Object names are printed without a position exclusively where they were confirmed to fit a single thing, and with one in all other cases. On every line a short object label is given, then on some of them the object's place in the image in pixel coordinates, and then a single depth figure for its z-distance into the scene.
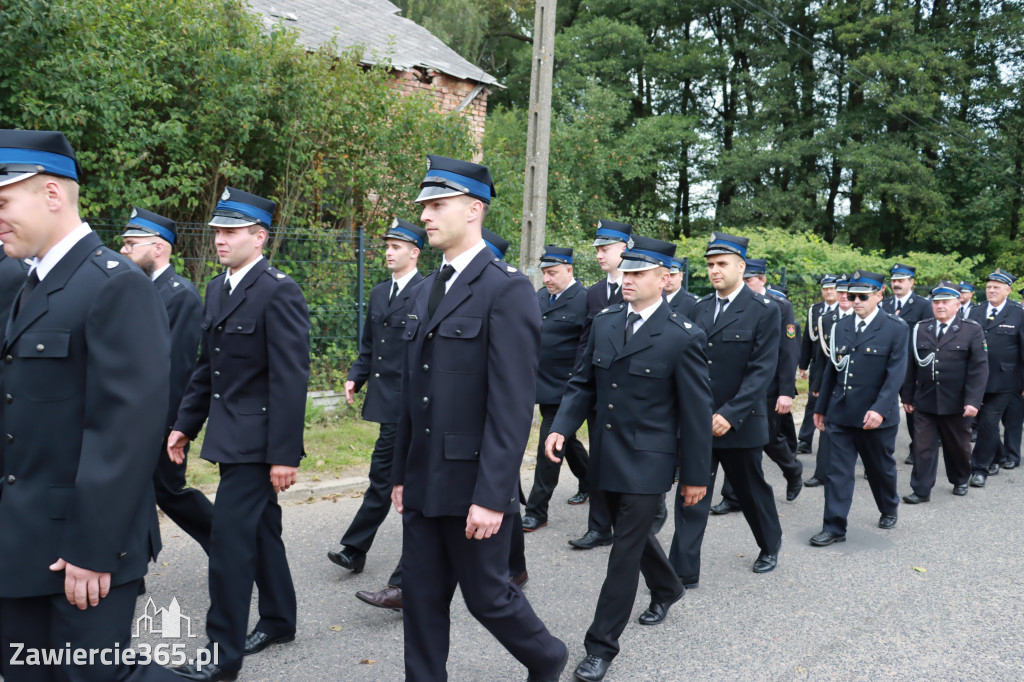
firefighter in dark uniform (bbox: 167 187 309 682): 3.80
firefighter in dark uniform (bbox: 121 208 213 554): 4.57
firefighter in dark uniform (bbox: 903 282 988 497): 8.17
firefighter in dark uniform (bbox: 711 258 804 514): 7.79
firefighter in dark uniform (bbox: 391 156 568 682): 3.19
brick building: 15.75
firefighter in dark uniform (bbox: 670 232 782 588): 5.33
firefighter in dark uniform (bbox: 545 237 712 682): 4.12
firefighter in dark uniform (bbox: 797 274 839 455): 9.71
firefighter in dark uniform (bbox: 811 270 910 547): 6.55
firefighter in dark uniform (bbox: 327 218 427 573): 5.22
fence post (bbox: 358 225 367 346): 10.43
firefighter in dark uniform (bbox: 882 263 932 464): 10.41
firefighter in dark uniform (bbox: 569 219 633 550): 6.10
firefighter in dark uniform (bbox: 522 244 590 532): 6.60
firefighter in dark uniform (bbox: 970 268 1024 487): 9.12
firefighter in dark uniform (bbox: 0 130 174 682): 2.41
